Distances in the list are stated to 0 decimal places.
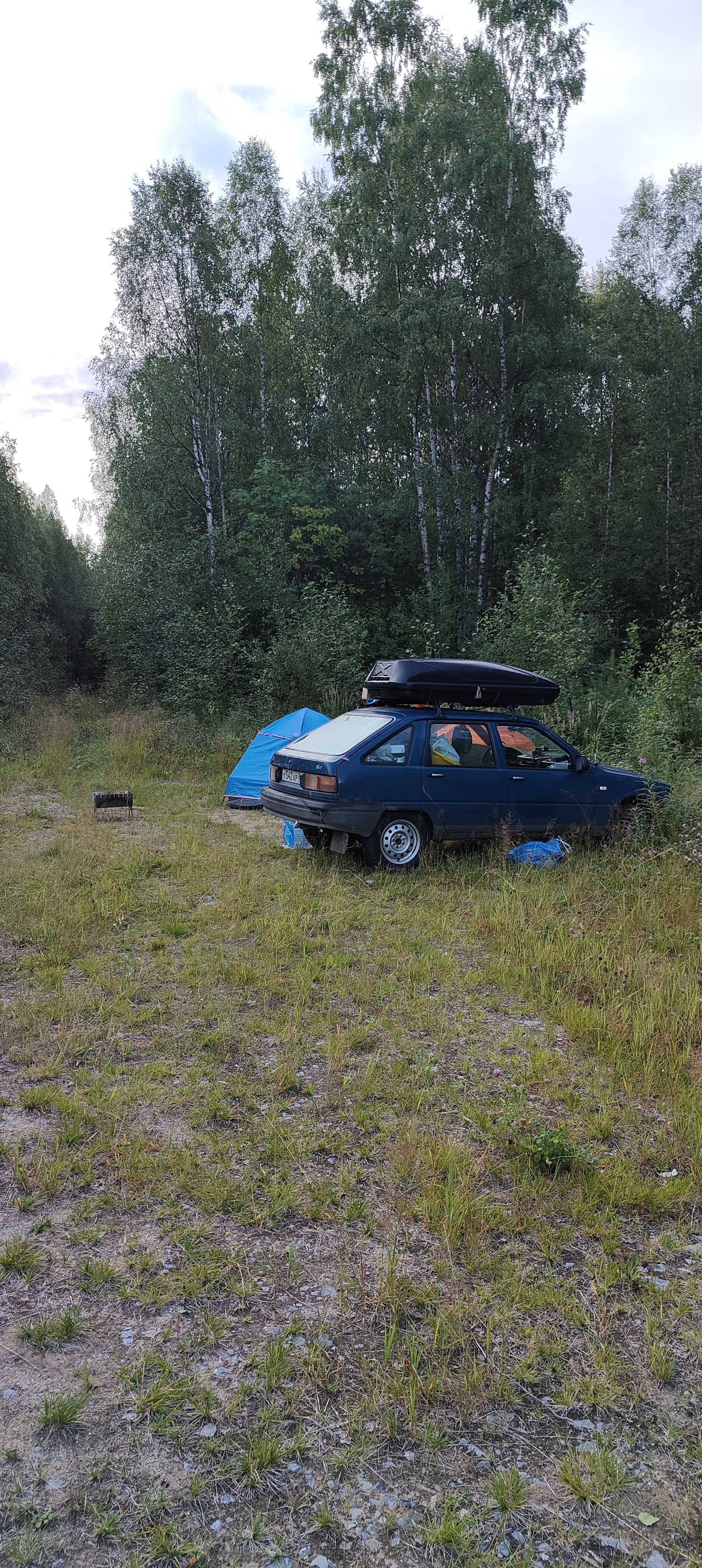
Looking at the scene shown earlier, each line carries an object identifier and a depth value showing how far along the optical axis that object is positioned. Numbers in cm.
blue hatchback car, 756
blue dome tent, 1122
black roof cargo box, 797
